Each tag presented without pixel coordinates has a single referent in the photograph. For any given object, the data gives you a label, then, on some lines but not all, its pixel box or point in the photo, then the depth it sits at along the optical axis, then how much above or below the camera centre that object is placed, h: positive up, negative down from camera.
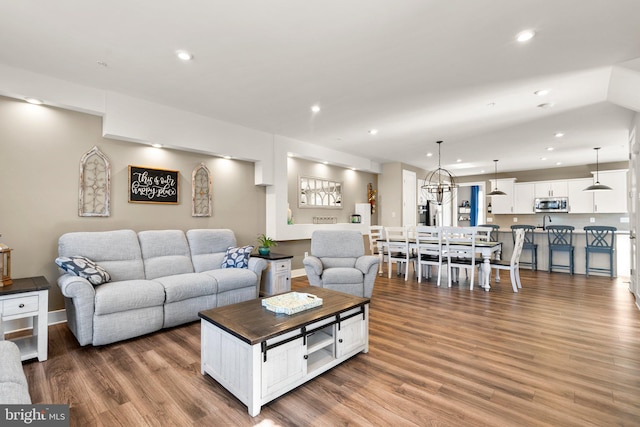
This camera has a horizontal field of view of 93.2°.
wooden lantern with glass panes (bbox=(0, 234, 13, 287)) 2.70 -0.48
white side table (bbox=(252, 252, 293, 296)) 4.54 -0.90
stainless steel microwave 8.05 +0.33
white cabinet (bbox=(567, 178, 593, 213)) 7.76 +0.53
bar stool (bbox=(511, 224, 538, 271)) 6.69 -0.63
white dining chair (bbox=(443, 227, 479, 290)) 4.99 -0.56
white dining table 4.90 -0.61
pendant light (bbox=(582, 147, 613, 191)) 6.39 +0.63
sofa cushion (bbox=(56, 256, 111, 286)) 2.95 -0.52
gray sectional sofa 2.81 -0.72
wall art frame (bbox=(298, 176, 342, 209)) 6.41 +0.52
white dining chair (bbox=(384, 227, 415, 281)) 5.74 -0.63
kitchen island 6.21 -0.82
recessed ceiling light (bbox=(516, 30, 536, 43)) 2.42 +1.48
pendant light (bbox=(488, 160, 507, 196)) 7.78 +0.64
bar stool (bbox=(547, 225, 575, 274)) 6.29 -0.52
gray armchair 4.08 -0.67
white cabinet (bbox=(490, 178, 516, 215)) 8.91 +0.51
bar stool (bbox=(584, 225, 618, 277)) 5.91 -0.50
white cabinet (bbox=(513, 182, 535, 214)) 8.58 +0.56
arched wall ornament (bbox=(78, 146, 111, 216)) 3.63 +0.39
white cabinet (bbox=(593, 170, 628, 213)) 7.32 +0.55
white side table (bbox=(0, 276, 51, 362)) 2.48 -0.79
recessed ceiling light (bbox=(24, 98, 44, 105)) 3.21 +1.24
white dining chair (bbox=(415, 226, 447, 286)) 5.35 -0.62
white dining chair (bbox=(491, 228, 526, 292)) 4.84 -0.78
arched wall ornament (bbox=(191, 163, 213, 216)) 4.66 +0.39
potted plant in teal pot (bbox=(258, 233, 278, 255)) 4.82 -0.48
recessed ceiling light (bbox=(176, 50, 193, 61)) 2.76 +1.49
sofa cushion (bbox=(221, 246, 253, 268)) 4.14 -0.59
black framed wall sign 4.04 +0.43
